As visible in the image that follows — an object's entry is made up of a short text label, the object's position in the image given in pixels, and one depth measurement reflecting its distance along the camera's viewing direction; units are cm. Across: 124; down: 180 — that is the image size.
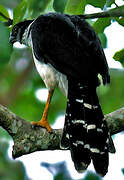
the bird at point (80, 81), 705
